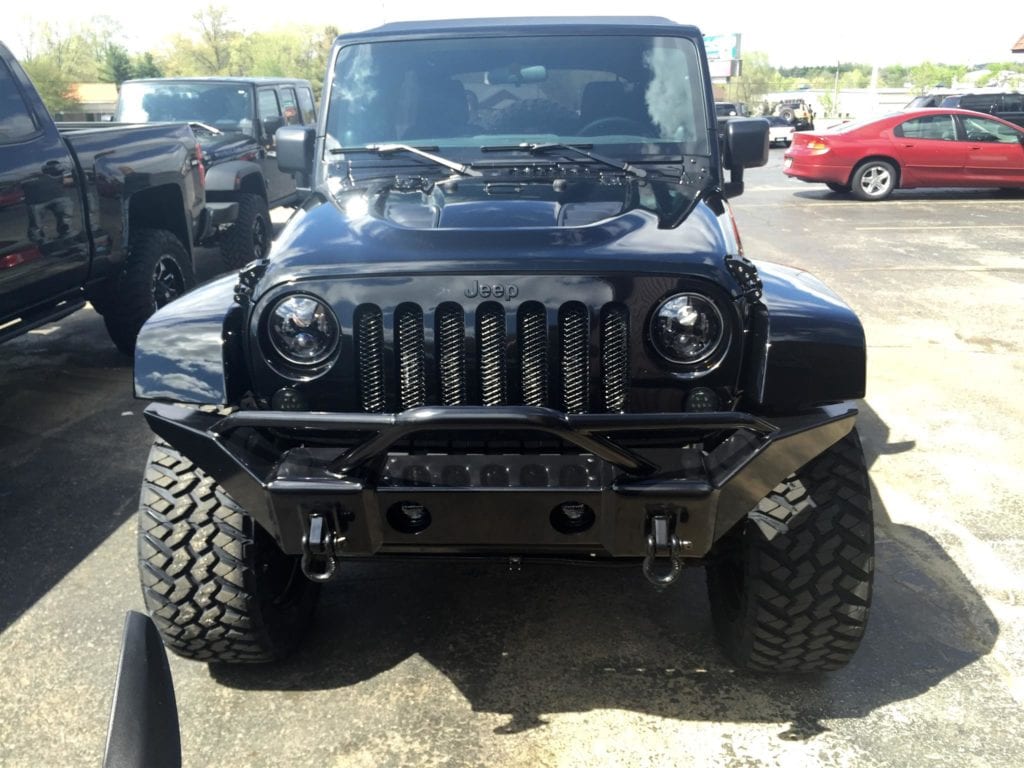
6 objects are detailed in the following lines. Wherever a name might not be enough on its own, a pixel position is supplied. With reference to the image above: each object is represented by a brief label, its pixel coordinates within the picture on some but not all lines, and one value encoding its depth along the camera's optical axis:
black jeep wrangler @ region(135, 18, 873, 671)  2.24
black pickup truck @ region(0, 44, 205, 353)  4.73
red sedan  14.31
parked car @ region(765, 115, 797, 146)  29.34
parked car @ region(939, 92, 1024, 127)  17.97
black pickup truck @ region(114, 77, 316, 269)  8.72
